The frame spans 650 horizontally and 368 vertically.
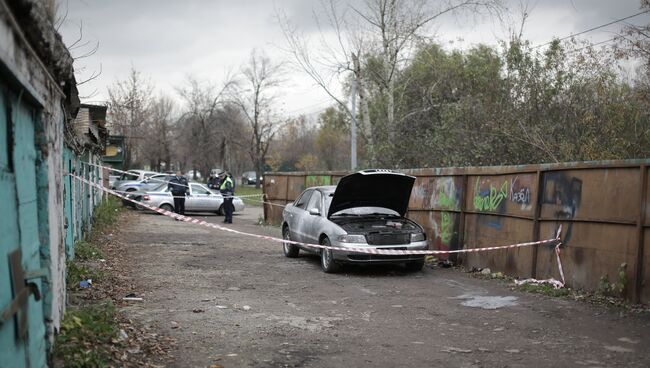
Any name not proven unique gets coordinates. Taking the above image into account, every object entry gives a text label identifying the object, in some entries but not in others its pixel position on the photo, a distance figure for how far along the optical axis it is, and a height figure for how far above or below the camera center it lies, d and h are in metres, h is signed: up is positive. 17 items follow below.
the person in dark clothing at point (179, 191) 23.06 -1.65
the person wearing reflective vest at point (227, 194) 21.22 -1.59
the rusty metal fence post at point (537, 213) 9.82 -0.92
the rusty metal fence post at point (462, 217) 11.96 -1.23
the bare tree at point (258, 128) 56.69 +2.03
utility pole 25.62 +0.95
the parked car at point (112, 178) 36.07 -1.95
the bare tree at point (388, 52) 27.42 +4.57
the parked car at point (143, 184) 24.84 -1.66
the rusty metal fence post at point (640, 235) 7.74 -0.96
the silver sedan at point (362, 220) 10.74 -1.29
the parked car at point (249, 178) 68.06 -3.30
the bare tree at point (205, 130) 57.59 +1.74
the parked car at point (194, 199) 23.80 -2.04
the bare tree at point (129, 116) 41.31 +2.13
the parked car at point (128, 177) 31.69 -1.85
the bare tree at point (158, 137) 53.88 +0.90
